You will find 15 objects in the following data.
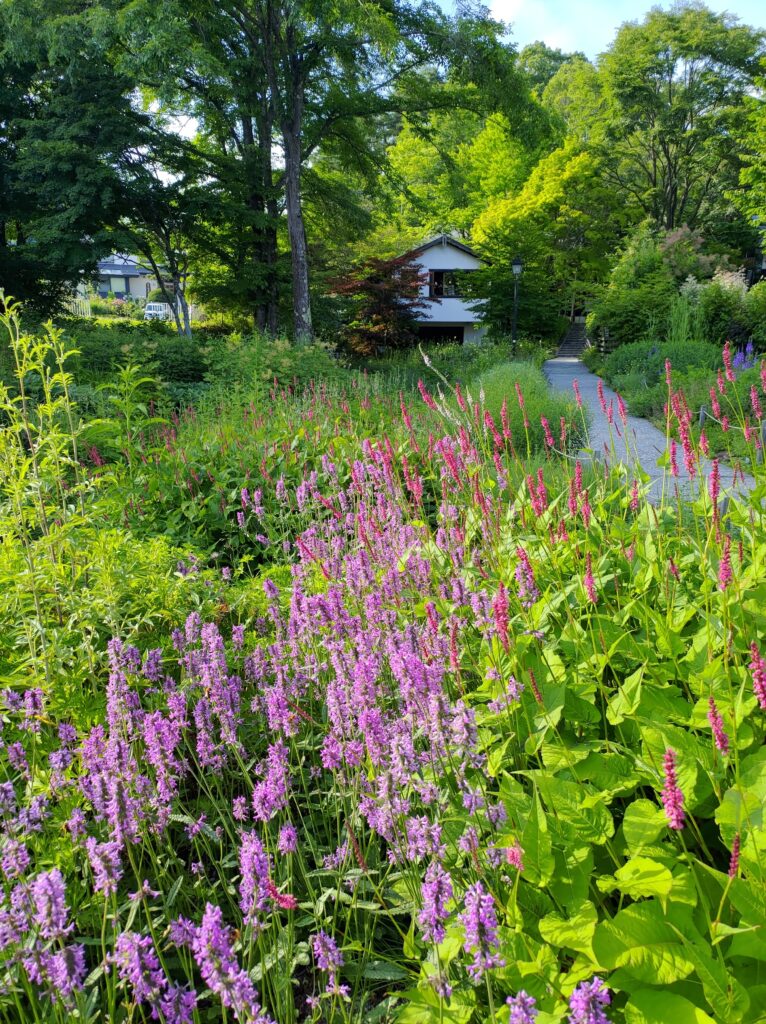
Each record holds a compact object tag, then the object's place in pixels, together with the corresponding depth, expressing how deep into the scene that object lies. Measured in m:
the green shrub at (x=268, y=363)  11.82
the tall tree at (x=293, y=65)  14.01
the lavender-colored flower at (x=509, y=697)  1.89
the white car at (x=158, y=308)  55.16
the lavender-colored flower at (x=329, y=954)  1.24
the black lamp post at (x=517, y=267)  24.78
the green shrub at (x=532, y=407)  7.66
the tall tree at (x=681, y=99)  34.72
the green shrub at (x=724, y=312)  19.27
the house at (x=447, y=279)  37.34
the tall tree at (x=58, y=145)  15.98
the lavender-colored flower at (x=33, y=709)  1.82
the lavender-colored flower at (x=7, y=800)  1.43
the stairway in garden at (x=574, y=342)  39.20
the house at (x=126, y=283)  72.44
